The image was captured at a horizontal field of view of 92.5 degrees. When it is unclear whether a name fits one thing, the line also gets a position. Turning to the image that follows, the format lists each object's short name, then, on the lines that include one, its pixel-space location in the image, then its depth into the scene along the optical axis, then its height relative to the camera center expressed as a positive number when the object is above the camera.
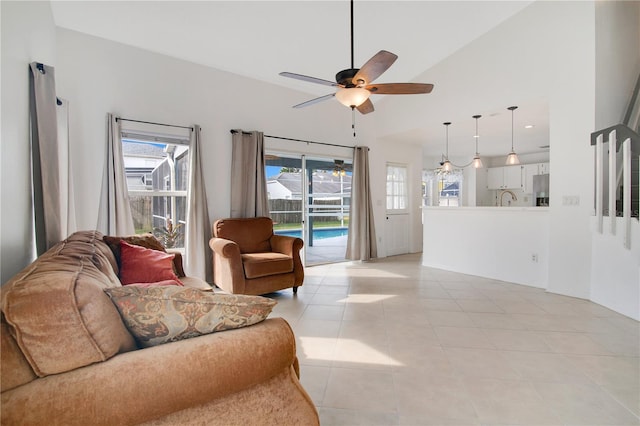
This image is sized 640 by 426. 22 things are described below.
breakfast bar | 4.05 -0.54
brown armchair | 3.42 -0.59
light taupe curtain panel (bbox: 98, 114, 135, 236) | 3.41 +0.20
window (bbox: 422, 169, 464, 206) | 8.25 +0.50
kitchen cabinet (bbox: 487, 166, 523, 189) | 7.98 +0.76
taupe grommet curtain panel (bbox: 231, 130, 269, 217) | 4.32 +0.46
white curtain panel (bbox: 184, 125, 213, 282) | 3.92 -0.13
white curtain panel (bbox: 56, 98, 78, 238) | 2.77 +0.35
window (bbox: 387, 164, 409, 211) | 6.43 +0.40
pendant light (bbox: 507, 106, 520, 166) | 5.55 +0.85
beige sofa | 0.79 -0.46
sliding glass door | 5.20 +0.20
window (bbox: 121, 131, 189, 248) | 3.76 +0.34
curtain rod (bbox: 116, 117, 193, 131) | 3.57 +1.05
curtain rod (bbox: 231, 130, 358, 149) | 4.38 +1.11
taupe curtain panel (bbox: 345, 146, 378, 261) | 5.67 -0.04
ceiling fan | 2.18 +0.97
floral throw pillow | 0.99 -0.35
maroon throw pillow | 2.08 -0.40
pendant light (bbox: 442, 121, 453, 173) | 6.22 +0.80
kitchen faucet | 8.34 +0.32
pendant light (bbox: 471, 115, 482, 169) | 5.93 +0.87
